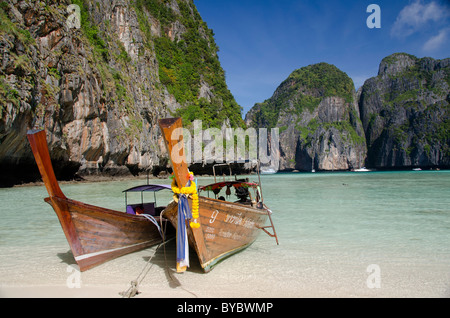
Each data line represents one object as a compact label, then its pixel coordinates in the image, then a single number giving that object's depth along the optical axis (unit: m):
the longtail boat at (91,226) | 4.23
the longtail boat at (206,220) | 3.72
